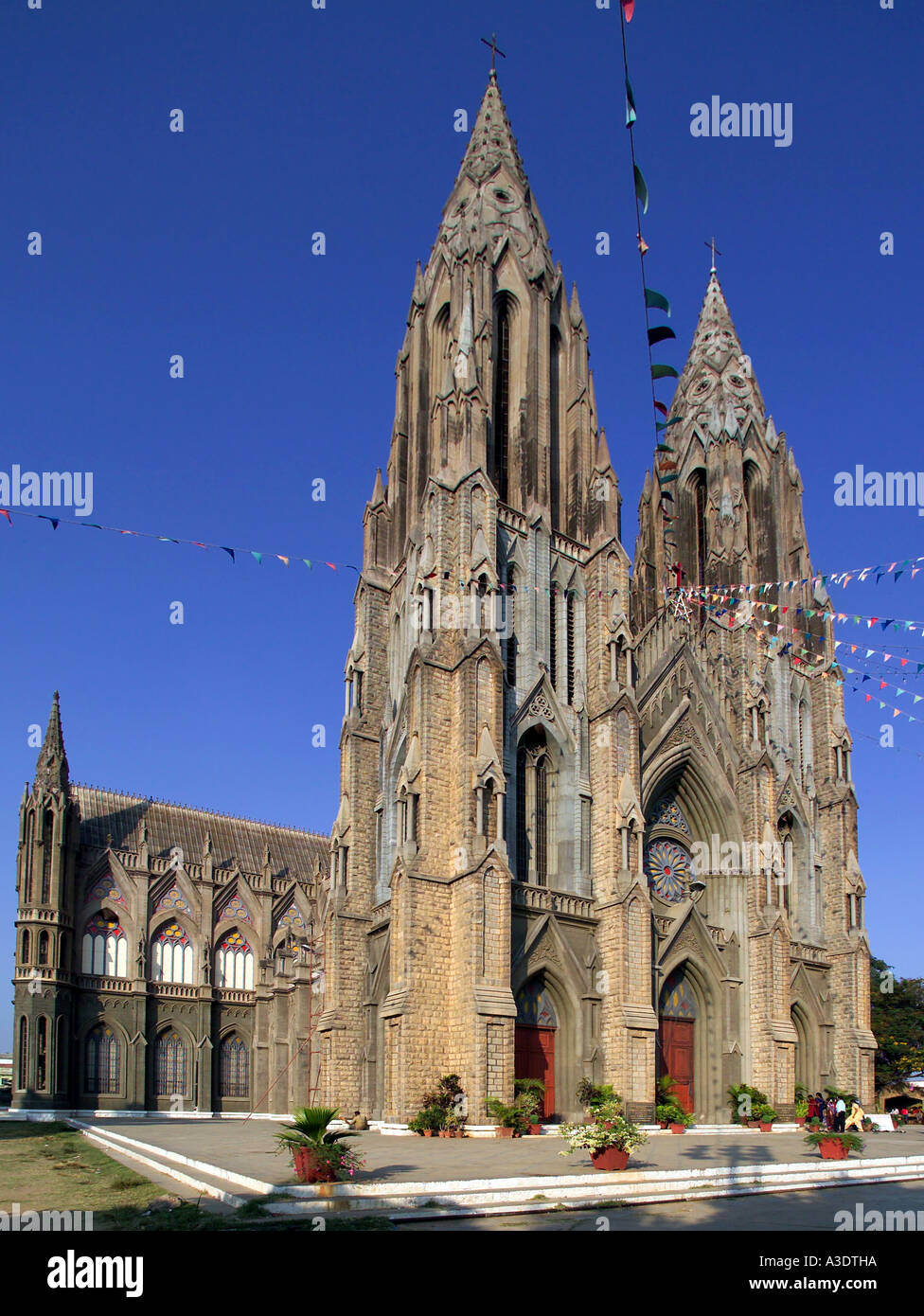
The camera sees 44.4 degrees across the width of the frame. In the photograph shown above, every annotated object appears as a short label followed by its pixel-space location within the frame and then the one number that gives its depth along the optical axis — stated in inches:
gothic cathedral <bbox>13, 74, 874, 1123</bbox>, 1301.7
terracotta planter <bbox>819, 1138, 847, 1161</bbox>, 825.5
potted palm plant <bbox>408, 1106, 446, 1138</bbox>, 1144.2
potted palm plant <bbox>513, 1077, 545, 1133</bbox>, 1181.1
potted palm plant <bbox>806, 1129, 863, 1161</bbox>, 824.9
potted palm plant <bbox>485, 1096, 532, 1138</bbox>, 1140.5
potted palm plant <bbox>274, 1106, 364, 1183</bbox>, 579.8
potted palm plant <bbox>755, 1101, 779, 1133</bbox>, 1412.4
